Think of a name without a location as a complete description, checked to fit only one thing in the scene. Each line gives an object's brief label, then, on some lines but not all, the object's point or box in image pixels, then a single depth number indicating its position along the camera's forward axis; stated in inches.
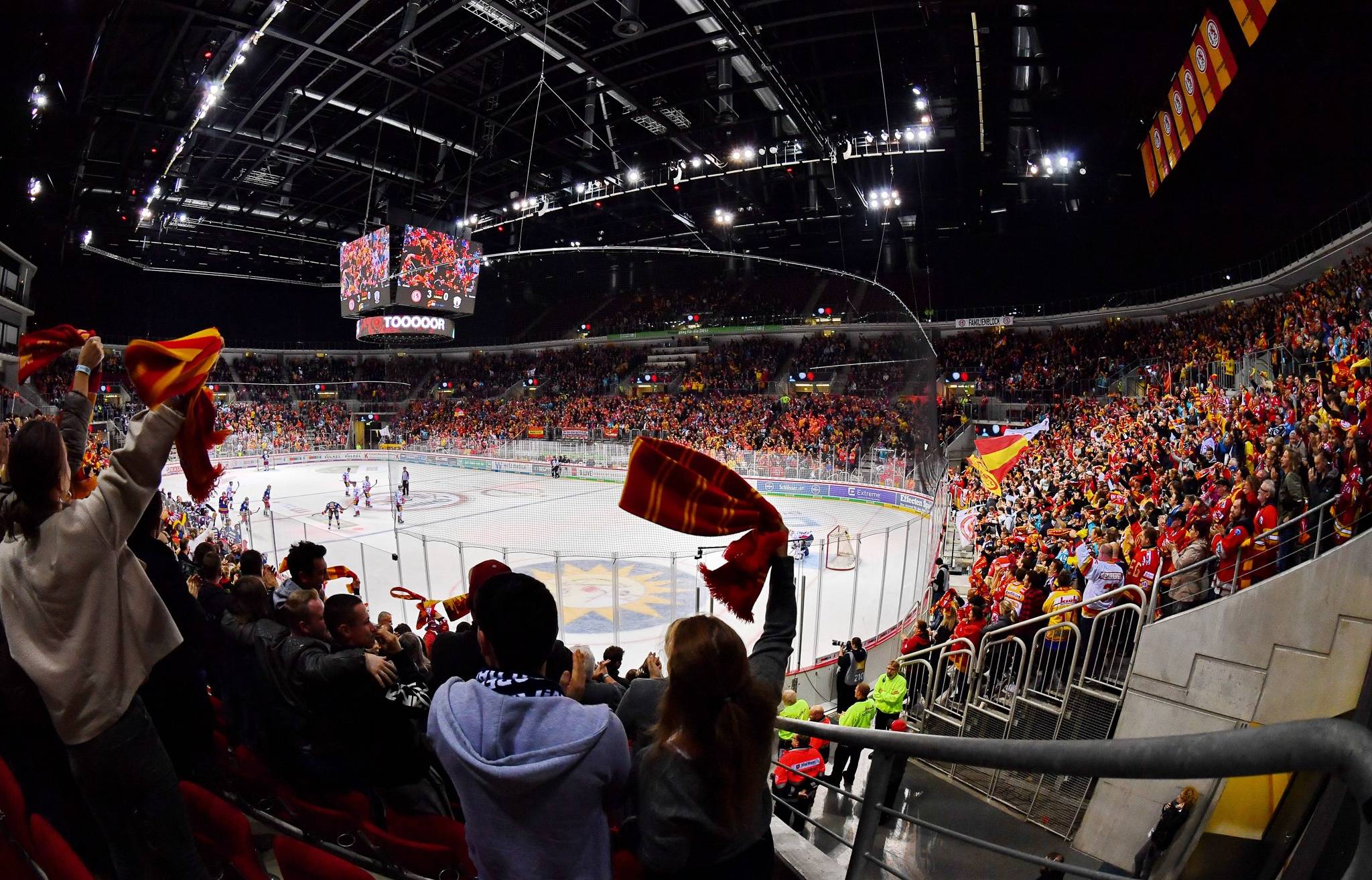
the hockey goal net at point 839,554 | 590.9
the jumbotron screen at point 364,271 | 665.0
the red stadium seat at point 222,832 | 80.4
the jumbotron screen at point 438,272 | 633.6
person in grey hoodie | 51.1
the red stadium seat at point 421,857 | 77.6
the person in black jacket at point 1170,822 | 173.9
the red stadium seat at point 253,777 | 103.7
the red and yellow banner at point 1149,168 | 657.0
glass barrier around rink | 440.1
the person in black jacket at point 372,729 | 80.2
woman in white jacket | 71.8
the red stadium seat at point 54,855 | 72.1
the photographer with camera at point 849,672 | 321.1
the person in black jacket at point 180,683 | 92.0
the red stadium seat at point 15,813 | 84.0
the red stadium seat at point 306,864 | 64.5
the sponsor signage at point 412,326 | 669.9
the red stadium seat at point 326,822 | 88.3
